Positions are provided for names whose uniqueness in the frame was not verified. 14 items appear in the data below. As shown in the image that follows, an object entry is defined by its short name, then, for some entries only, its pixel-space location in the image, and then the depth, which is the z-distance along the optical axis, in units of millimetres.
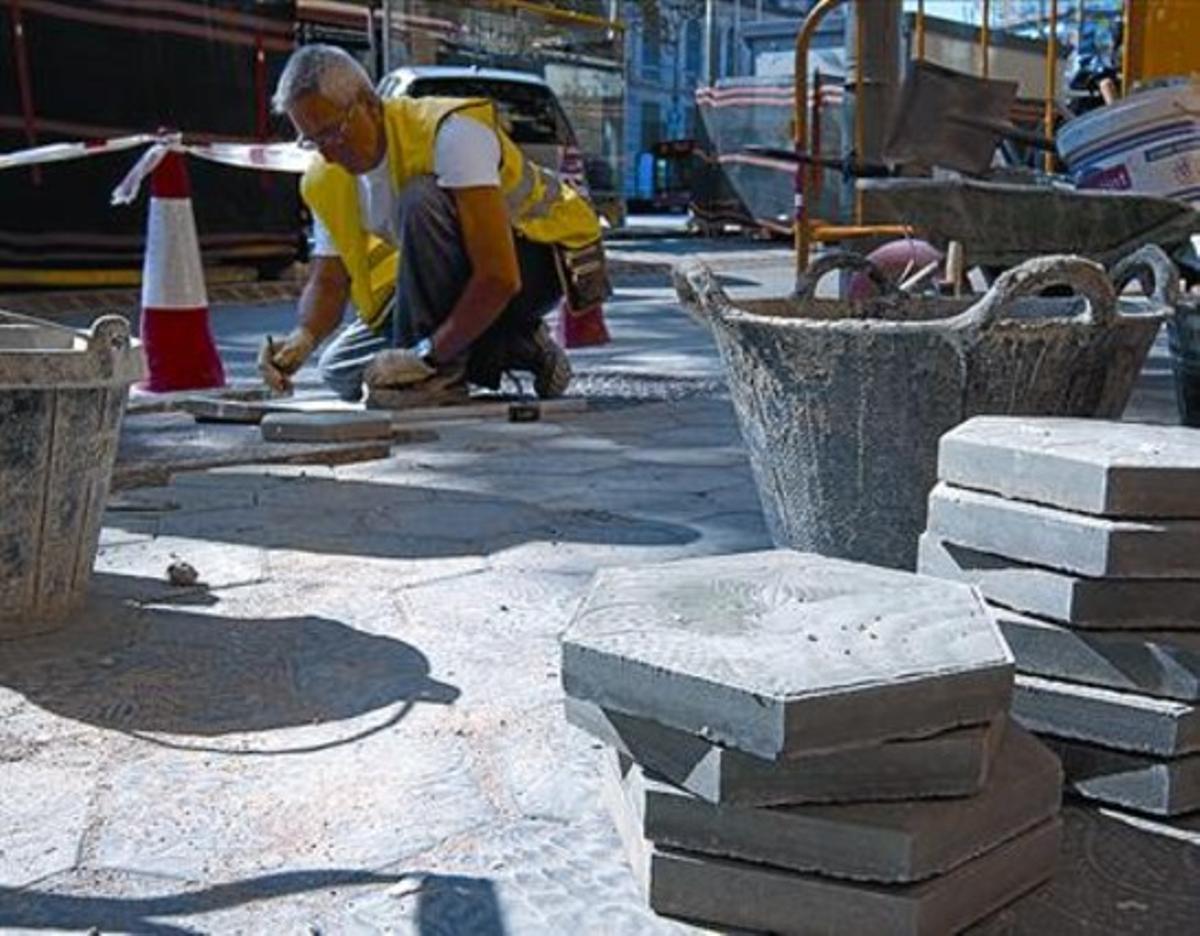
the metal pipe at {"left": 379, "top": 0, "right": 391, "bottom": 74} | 14359
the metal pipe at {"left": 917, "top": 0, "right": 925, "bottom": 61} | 6755
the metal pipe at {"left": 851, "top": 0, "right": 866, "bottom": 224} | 5896
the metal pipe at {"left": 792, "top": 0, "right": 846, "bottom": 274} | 5590
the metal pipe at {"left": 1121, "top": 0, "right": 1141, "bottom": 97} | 5949
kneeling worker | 4273
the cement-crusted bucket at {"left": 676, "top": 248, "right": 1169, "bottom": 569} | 2311
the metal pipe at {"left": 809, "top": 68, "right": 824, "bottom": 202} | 8375
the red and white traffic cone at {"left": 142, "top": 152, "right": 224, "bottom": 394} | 5078
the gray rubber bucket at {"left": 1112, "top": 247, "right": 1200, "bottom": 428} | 2697
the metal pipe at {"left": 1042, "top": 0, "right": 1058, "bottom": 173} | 6703
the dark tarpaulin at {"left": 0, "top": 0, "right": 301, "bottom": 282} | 8750
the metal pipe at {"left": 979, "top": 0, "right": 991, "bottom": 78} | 7043
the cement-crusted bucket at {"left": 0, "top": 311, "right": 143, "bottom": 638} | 2271
